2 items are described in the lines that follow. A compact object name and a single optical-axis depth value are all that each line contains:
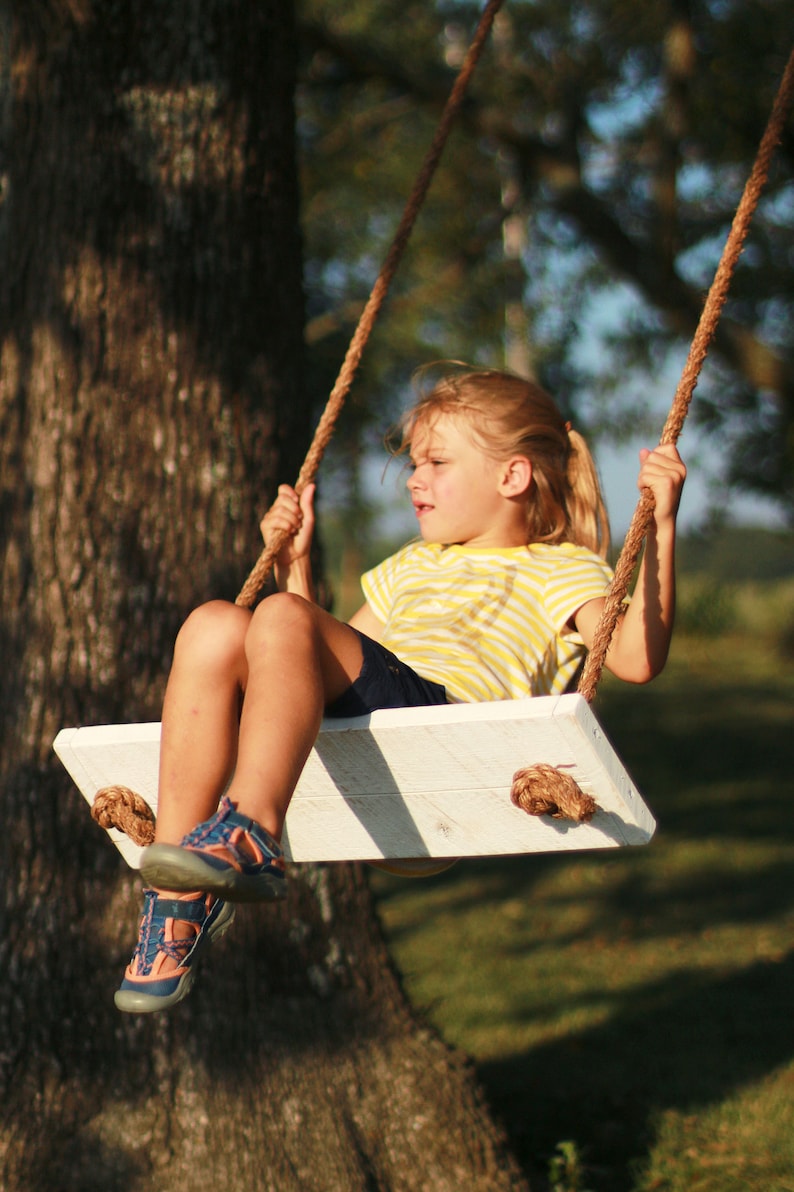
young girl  4.40
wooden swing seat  4.38
